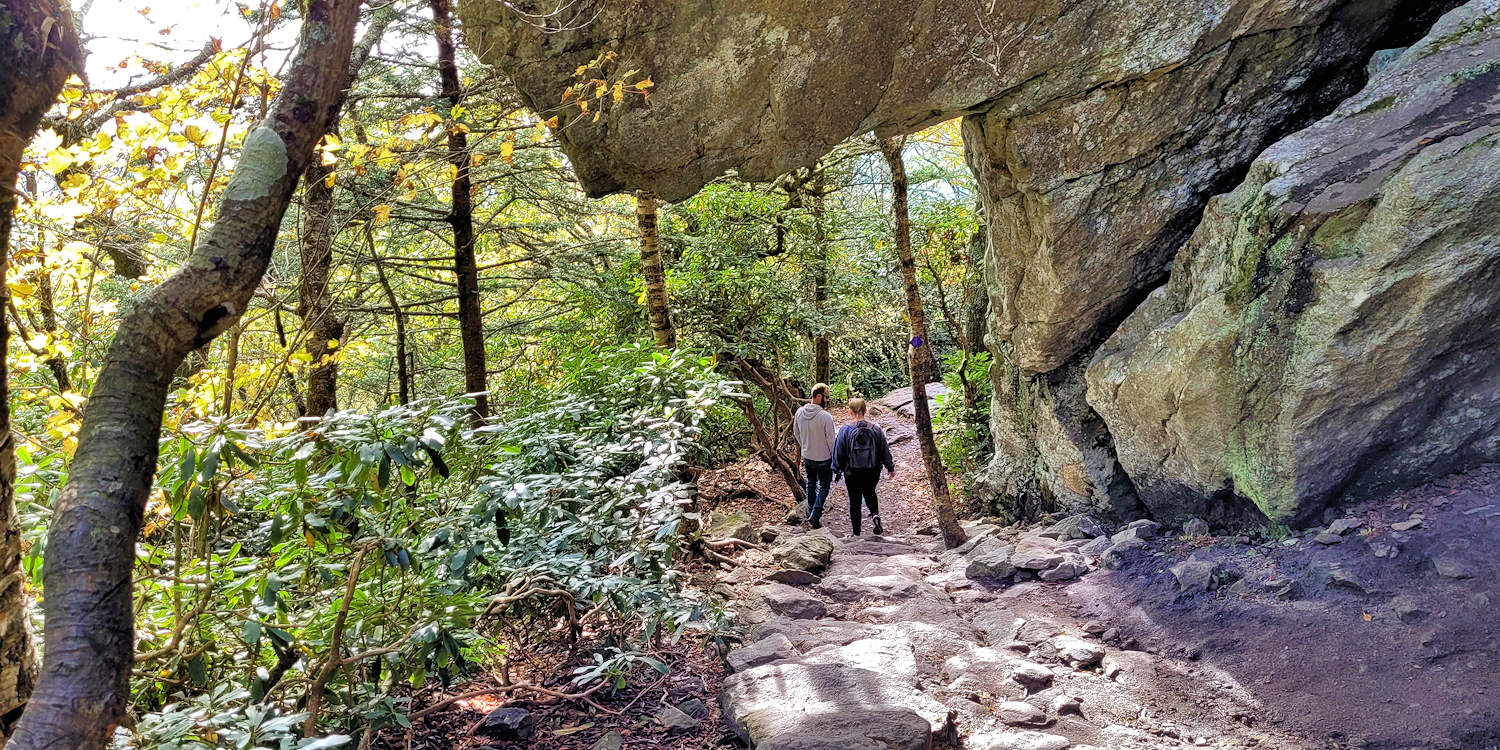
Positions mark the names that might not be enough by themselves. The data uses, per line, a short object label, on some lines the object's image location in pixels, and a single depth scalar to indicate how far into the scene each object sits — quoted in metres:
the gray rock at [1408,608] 4.51
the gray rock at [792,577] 6.78
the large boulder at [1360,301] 4.91
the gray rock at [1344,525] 5.32
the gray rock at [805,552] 7.14
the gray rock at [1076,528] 7.59
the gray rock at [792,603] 5.97
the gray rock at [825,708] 3.58
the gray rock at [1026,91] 6.51
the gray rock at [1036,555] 6.91
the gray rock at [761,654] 4.68
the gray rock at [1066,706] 4.34
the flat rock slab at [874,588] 6.59
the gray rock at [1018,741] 3.83
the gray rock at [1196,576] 5.67
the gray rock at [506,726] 4.09
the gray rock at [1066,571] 6.69
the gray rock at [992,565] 7.06
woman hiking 9.06
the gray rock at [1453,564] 4.58
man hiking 9.22
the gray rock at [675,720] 4.18
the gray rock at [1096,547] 7.02
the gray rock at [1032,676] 4.69
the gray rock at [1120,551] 6.60
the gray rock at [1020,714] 4.16
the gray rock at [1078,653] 5.05
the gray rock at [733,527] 8.19
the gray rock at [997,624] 5.68
